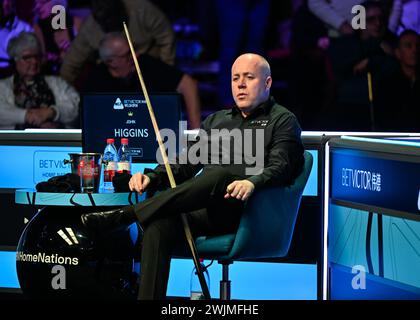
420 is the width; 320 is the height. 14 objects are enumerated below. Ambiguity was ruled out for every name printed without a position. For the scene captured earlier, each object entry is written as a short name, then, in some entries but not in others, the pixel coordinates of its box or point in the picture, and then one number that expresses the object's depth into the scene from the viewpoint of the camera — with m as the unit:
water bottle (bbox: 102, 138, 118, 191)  10.65
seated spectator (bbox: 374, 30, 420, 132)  14.61
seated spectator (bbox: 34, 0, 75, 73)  15.80
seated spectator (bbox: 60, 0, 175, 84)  15.33
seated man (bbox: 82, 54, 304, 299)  9.56
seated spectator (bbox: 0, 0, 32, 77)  15.86
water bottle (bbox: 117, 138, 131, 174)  10.68
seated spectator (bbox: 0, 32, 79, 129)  14.83
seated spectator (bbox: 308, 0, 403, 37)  14.62
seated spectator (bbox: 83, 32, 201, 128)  14.35
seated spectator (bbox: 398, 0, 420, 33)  14.94
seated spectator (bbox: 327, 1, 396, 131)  14.37
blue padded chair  9.85
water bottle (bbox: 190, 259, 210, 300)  11.03
